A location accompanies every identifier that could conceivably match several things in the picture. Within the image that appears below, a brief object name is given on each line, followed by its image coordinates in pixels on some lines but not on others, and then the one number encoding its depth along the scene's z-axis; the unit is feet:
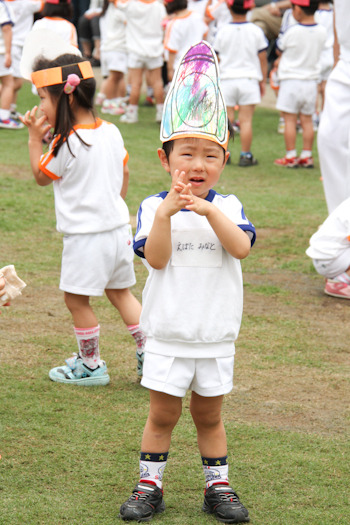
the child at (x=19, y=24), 63.74
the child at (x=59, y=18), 52.85
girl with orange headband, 22.15
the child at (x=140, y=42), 66.97
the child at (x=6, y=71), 57.46
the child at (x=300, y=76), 55.18
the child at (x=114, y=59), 70.05
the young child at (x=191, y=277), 15.53
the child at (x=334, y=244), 29.87
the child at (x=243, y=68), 55.51
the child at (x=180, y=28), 65.99
